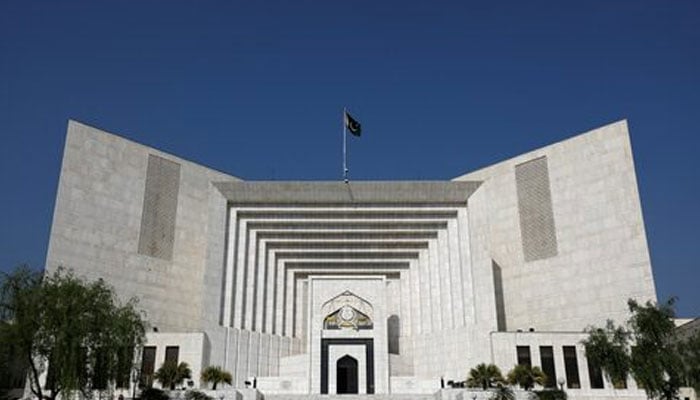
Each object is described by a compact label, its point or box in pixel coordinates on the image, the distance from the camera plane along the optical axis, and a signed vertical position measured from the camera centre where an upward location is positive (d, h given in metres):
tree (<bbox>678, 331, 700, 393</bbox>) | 26.52 +1.51
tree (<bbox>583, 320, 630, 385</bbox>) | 27.59 +1.91
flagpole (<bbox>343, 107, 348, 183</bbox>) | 43.32 +15.16
